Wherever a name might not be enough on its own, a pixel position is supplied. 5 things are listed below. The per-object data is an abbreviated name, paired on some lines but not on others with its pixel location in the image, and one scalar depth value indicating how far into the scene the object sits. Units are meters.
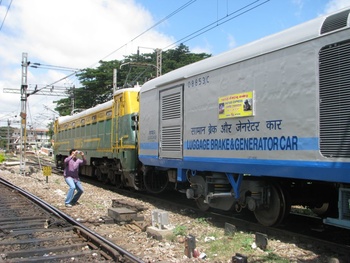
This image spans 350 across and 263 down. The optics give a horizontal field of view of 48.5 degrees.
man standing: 10.81
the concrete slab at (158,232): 6.92
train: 5.39
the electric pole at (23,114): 23.14
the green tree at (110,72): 39.56
